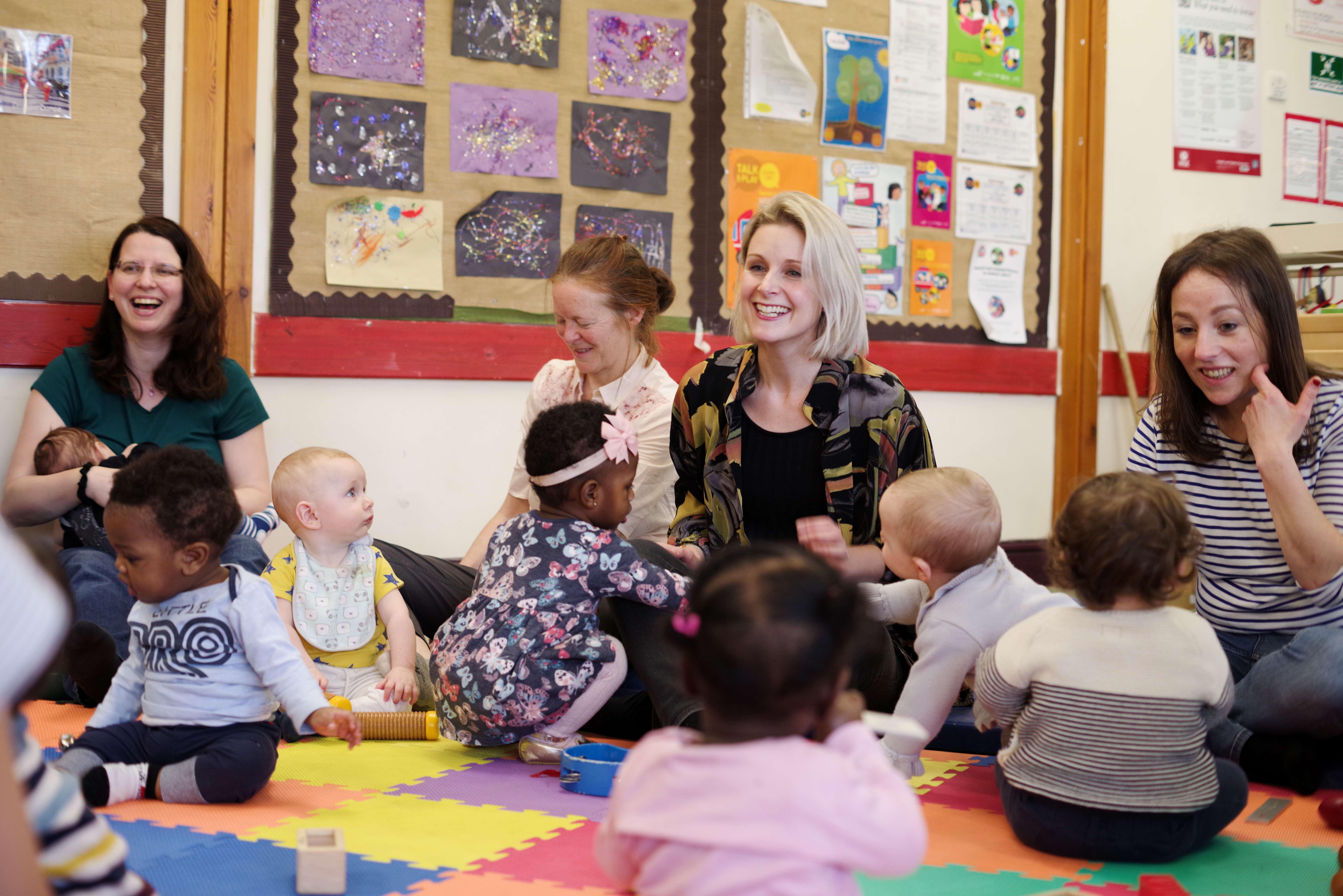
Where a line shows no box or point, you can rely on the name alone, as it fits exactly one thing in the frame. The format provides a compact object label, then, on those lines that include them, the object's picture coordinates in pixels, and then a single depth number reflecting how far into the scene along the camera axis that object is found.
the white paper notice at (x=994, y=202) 4.16
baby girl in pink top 1.01
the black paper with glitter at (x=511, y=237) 3.39
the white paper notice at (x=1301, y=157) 4.65
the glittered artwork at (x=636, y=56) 3.54
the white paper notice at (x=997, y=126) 4.14
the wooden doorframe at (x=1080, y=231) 4.31
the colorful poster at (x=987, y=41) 4.11
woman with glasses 2.81
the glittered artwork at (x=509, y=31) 3.35
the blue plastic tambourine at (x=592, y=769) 1.93
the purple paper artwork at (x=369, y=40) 3.19
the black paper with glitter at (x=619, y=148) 3.51
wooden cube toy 1.42
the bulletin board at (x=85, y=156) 2.91
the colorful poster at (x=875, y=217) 3.95
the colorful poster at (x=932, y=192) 4.07
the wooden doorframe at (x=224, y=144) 3.06
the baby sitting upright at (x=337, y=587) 2.45
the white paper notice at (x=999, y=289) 4.19
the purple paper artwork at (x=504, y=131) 3.36
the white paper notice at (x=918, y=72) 4.02
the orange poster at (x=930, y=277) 4.08
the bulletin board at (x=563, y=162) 3.19
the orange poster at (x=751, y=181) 3.75
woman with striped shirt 1.98
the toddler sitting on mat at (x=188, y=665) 1.74
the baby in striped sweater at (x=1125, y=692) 1.56
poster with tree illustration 3.91
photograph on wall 2.88
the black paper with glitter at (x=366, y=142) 3.21
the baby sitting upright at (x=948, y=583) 1.92
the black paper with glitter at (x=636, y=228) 3.53
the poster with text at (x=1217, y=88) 4.47
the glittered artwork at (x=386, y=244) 3.24
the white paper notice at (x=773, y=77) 3.76
